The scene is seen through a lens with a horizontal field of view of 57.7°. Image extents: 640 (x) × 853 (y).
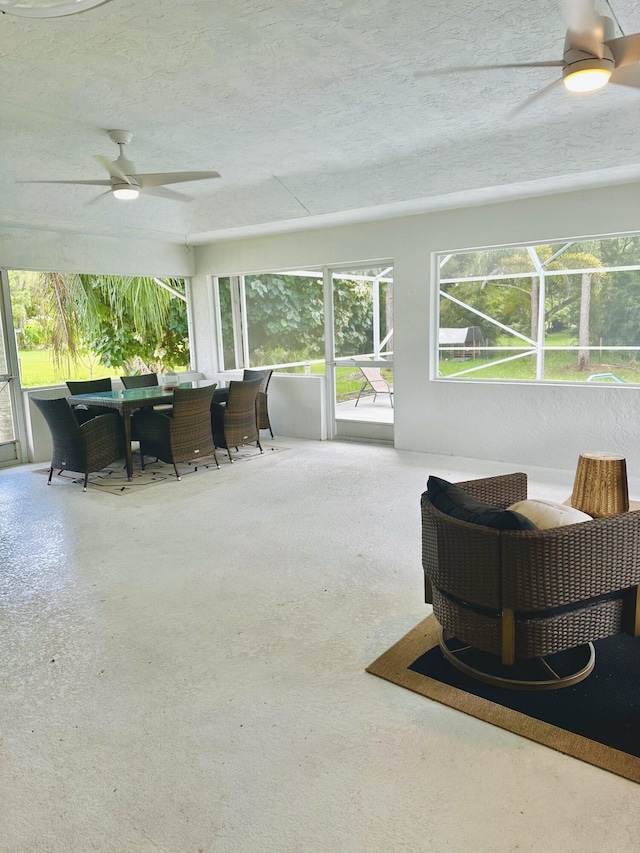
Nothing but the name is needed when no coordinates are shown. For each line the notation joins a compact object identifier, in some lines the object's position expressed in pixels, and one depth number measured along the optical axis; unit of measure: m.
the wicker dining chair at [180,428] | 5.35
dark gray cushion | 2.05
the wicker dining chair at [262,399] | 6.87
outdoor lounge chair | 6.77
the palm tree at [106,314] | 7.32
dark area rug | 1.87
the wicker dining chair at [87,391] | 5.99
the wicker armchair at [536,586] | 2.00
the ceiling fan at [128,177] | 4.00
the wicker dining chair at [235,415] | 5.99
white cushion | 2.19
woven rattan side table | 2.78
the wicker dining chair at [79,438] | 5.06
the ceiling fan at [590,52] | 2.22
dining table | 5.34
